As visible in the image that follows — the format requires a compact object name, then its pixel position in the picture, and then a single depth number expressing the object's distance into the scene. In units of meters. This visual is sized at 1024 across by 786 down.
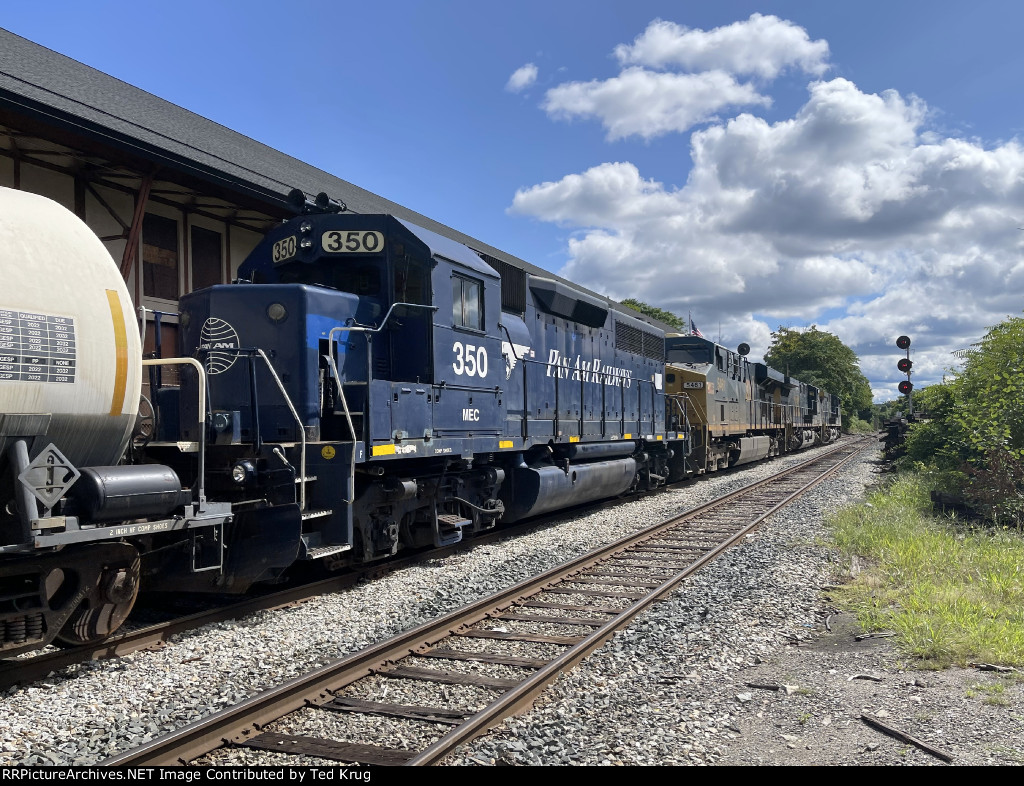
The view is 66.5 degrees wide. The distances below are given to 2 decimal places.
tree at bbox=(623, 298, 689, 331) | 55.81
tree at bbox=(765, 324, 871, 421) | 70.88
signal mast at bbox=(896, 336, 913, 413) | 22.48
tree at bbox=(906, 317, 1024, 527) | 11.52
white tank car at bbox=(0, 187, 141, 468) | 4.42
